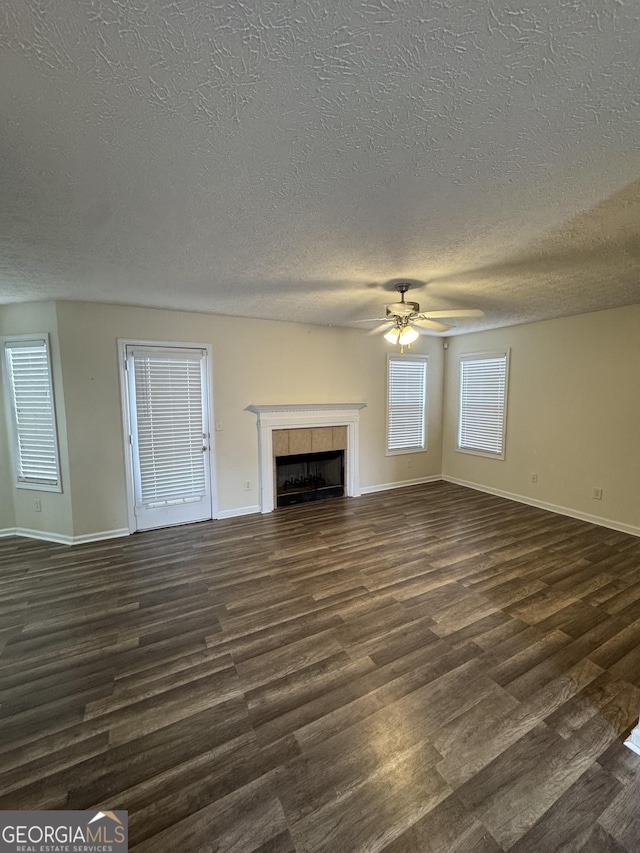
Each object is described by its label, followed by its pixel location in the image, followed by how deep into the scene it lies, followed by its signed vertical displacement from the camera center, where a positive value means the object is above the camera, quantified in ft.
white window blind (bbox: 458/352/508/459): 17.34 -0.70
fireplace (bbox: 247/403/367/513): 15.46 -2.23
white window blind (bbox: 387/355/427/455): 18.78 -0.74
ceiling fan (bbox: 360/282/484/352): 10.15 +2.20
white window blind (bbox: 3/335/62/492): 12.33 -0.85
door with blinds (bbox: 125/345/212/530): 13.23 -1.81
